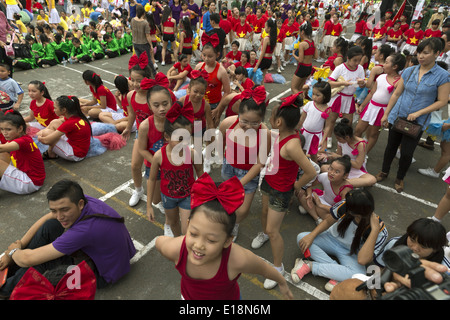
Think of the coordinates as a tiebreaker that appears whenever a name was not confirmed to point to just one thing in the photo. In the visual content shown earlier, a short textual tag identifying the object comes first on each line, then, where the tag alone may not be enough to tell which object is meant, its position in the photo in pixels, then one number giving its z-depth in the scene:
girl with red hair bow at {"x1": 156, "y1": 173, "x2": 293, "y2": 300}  1.73
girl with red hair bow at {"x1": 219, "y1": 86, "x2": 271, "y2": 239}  2.90
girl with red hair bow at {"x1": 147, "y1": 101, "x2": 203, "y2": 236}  2.88
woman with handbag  3.88
